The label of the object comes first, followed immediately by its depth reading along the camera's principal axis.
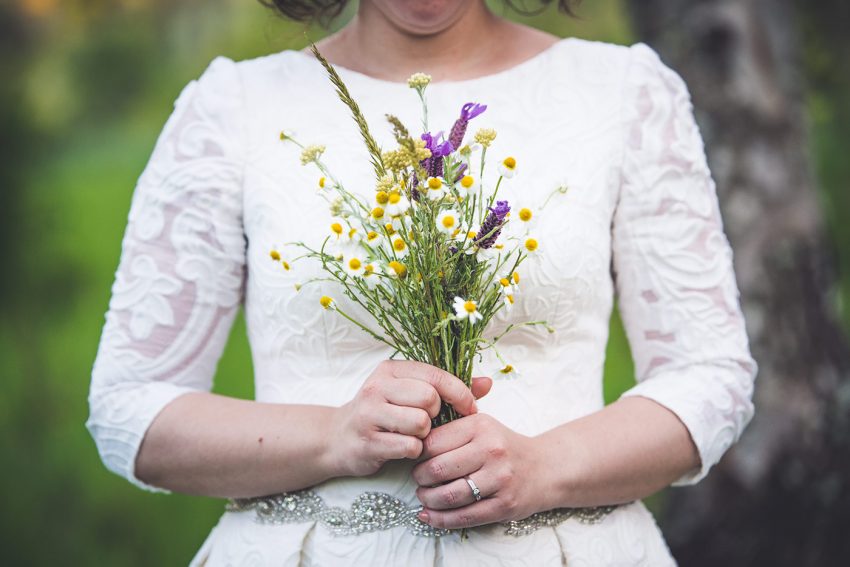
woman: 1.85
